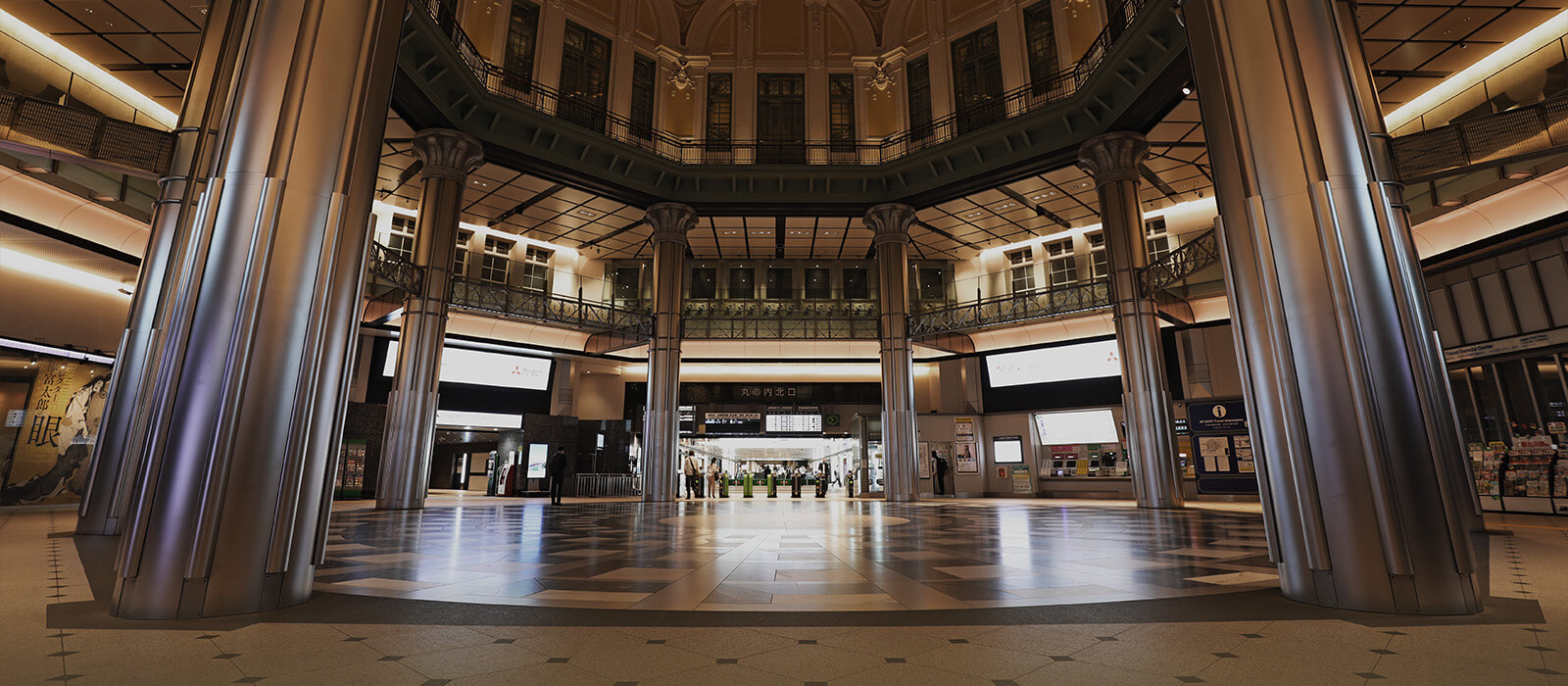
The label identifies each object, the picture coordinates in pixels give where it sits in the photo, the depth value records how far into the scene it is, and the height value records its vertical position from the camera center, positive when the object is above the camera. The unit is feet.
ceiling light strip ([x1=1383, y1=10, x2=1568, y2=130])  42.34 +28.11
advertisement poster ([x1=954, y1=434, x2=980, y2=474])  82.84 +1.97
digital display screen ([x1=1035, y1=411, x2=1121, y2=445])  76.59 +5.40
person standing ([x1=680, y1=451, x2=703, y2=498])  79.20 +0.08
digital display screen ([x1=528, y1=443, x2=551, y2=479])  76.89 +2.00
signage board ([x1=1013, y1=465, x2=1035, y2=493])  79.97 -0.98
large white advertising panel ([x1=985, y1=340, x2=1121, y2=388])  76.89 +13.24
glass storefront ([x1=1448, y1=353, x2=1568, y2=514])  38.14 +2.96
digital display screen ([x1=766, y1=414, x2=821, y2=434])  93.97 +7.26
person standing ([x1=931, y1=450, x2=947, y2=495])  78.87 +0.73
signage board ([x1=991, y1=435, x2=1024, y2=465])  82.28 +2.94
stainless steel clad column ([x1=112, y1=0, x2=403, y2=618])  11.00 +2.58
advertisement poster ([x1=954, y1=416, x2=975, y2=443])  83.25 +5.56
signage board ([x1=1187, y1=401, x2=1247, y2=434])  52.90 +4.45
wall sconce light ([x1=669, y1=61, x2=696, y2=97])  73.61 +43.94
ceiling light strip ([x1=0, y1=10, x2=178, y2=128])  39.52 +27.01
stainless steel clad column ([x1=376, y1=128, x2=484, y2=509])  47.34 +11.27
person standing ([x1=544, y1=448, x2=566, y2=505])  57.37 +0.21
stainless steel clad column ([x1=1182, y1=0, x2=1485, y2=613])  11.30 +2.59
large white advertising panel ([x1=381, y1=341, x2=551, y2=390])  79.56 +13.39
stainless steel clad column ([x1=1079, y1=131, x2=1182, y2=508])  49.14 +11.41
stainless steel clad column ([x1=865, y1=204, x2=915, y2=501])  62.95 +12.55
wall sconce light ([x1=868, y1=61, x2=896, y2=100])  74.33 +43.88
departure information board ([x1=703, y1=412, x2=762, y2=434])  93.56 +7.23
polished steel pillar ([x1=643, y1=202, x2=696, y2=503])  62.44 +11.16
